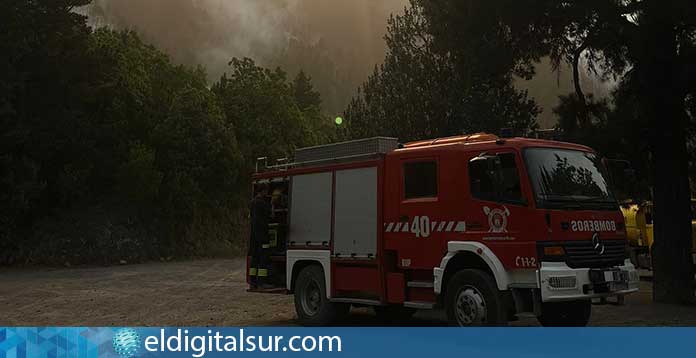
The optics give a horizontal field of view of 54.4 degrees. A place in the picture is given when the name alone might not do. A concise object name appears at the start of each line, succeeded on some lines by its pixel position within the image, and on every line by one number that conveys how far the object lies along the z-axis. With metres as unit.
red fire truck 9.11
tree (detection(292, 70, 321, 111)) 86.19
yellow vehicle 21.17
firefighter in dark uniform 12.73
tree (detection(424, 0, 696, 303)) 13.38
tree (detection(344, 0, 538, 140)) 17.06
